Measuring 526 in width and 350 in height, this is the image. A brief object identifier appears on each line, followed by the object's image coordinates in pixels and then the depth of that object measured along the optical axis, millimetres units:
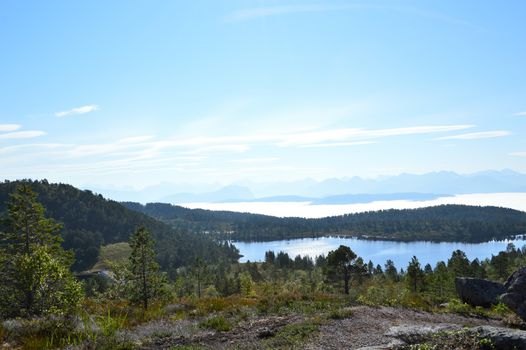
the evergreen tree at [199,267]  102888
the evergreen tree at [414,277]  86125
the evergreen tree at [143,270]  37781
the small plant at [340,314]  21188
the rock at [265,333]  17614
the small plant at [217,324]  19219
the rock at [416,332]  15987
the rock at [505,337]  13906
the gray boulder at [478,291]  28969
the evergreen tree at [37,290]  20078
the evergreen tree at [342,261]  66875
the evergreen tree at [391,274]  142250
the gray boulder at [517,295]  20297
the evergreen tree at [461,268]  97594
